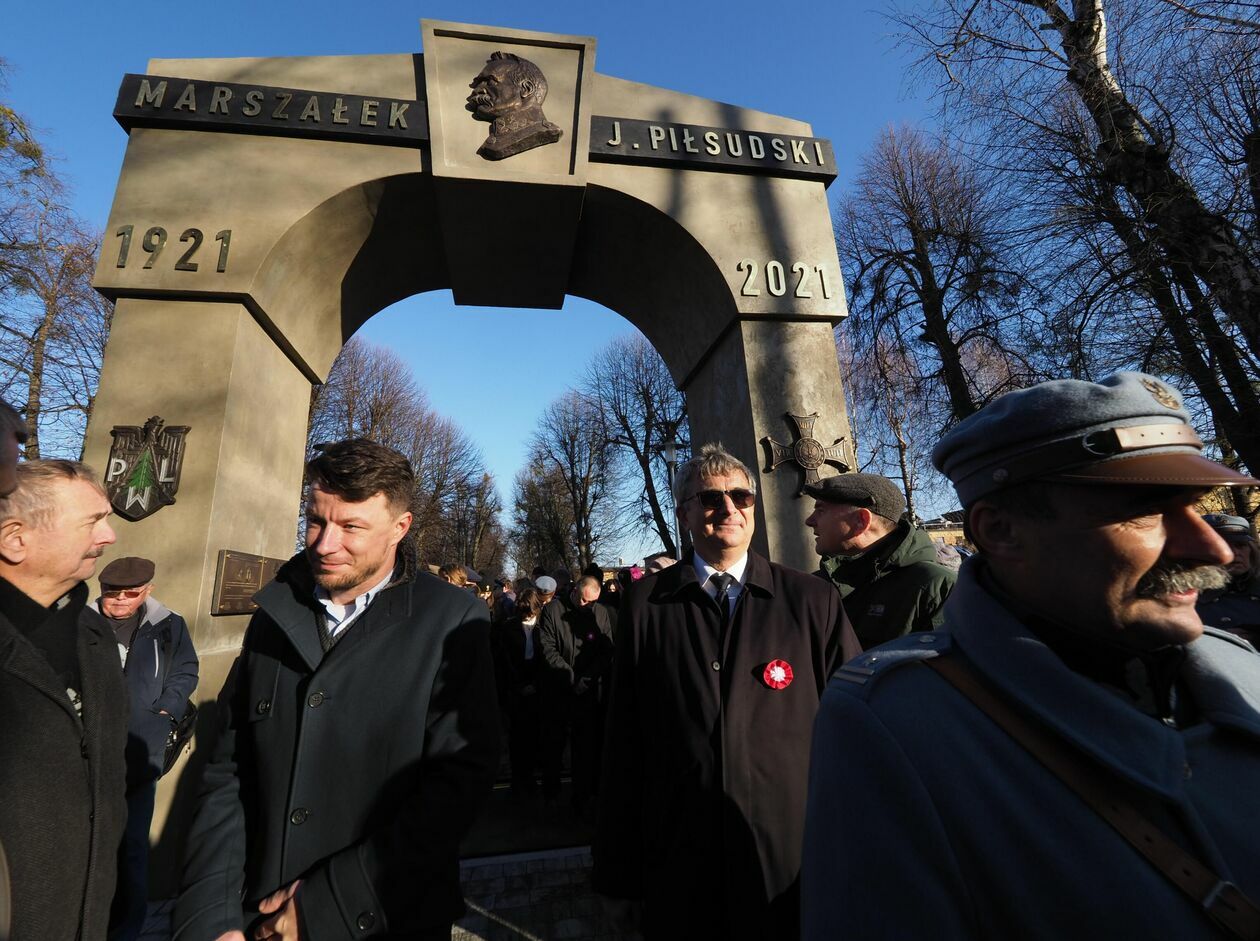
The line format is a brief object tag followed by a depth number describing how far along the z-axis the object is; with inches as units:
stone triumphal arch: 196.1
